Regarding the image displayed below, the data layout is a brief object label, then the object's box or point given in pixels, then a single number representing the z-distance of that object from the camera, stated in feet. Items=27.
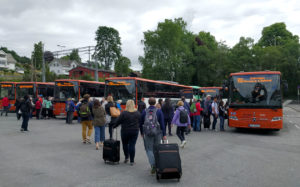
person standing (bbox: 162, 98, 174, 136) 44.11
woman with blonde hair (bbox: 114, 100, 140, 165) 23.68
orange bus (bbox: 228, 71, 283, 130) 45.21
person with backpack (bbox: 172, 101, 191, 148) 33.14
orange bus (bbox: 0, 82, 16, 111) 90.22
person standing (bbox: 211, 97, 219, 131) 51.16
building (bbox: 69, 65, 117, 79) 253.96
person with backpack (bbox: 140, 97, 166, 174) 22.95
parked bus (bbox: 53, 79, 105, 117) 74.38
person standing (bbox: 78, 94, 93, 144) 35.14
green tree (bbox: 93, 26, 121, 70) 249.96
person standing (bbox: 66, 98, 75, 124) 61.87
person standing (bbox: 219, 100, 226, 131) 51.60
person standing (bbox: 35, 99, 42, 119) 72.47
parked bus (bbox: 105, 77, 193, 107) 65.98
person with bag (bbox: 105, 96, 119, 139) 34.30
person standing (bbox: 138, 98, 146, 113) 43.11
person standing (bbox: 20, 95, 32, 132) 46.47
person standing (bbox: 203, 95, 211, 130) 51.88
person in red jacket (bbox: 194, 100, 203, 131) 50.55
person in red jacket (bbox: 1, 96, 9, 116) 81.99
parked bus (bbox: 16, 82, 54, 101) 88.84
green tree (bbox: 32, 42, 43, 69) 331.36
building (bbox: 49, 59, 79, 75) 352.28
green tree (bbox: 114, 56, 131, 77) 234.56
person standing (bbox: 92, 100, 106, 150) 32.19
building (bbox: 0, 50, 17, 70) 353.31
